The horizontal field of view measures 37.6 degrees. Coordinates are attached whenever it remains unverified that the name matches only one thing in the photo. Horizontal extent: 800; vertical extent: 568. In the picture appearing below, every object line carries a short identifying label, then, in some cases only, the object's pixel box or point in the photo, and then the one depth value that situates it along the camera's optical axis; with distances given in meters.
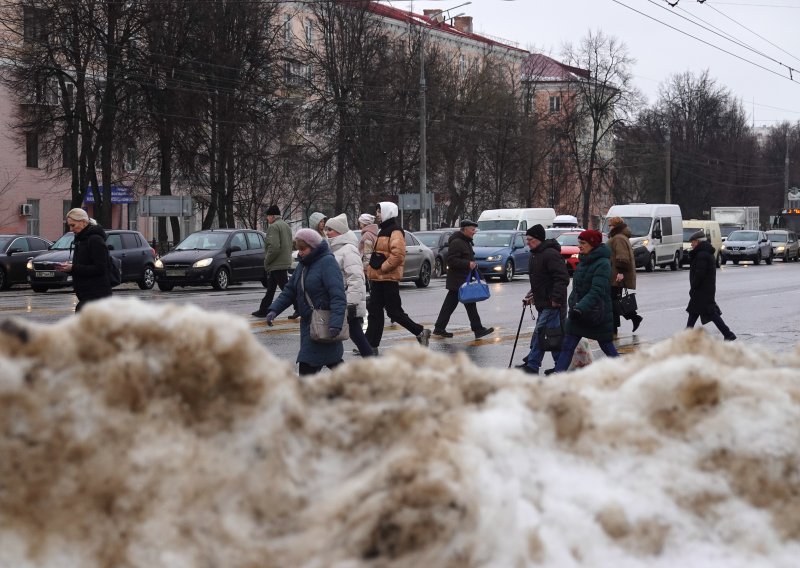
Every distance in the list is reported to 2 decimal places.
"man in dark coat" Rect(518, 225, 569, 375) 11.98
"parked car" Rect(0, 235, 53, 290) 30.02
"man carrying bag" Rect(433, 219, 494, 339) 16.11
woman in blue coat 9.41
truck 72.06
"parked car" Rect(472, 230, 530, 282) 33.91
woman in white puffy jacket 12.05
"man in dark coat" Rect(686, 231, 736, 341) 15.74
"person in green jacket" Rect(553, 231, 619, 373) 11.19
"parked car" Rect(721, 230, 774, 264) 55.47
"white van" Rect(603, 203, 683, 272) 42.94
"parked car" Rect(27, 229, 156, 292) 28.28
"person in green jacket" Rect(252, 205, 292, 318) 19.30
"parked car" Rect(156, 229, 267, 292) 28.81
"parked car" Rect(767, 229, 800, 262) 62.72
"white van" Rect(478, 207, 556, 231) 44.97
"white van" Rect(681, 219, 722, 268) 51.60
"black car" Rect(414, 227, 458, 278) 35.72
